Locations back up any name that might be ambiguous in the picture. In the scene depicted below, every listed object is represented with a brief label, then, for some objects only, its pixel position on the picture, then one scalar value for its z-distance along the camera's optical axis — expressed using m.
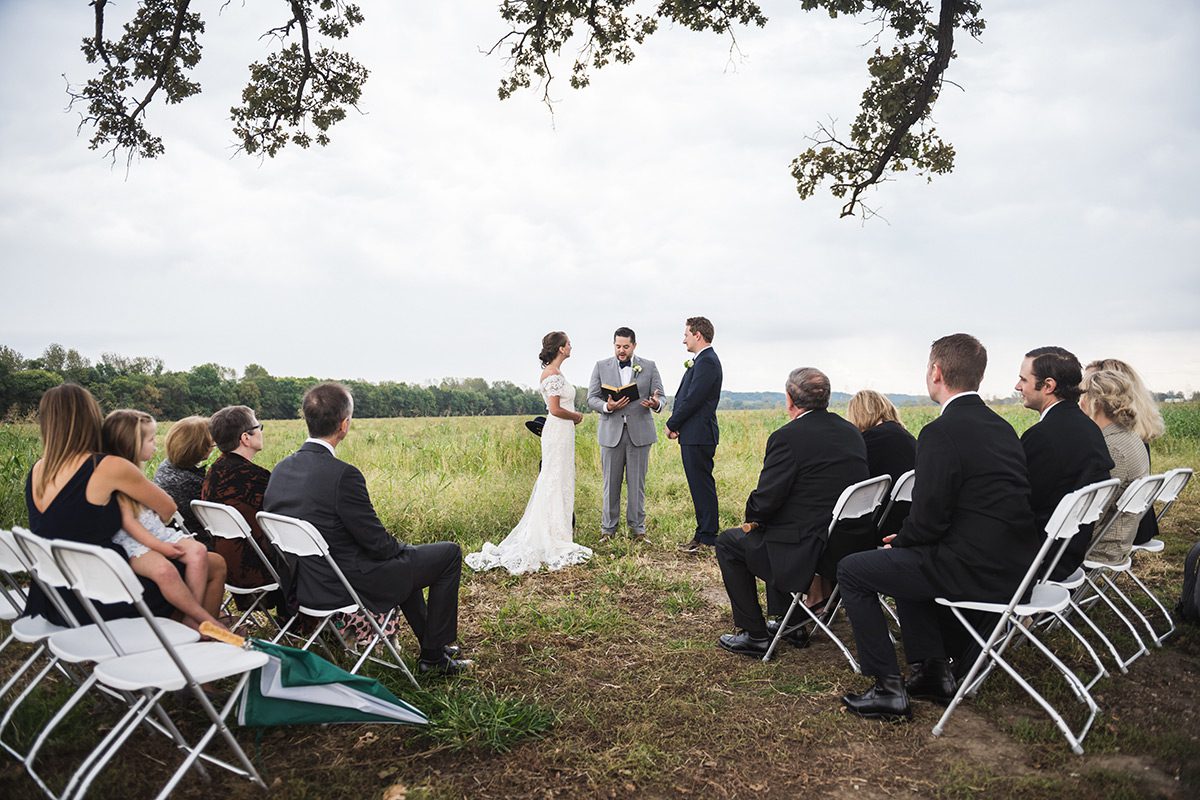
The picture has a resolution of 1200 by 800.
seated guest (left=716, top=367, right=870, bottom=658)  4.78
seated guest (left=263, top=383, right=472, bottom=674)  4.23
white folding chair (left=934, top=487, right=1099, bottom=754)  3.69
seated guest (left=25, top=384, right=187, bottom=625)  3.68
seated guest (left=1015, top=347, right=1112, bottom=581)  4.46
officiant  8.66
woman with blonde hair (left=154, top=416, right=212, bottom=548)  5.03
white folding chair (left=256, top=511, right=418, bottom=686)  3.96
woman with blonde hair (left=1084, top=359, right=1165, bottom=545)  5.46
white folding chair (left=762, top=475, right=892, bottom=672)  4.56
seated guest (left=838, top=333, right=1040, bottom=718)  3.96
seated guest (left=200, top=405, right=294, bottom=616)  4.73
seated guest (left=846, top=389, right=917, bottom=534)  5.30
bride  7.66
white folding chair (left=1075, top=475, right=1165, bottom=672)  4.60
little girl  3.87
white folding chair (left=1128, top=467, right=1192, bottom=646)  5.23
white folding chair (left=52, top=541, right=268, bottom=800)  2.94
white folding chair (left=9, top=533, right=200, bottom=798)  3.15
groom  8.41
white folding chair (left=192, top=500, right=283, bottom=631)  4.20
